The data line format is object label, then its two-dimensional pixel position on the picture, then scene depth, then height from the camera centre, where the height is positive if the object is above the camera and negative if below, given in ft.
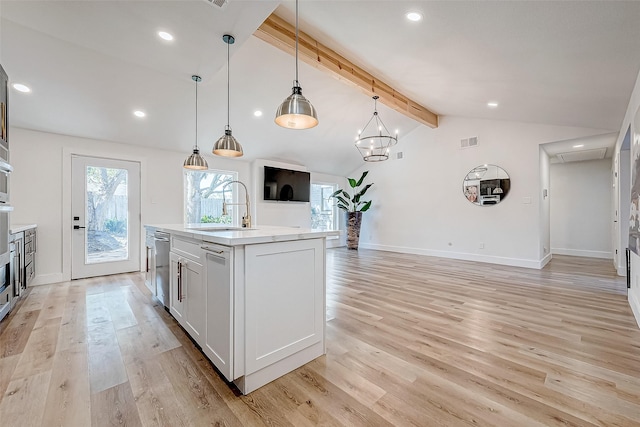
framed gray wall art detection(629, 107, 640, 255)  8.66 +0.76
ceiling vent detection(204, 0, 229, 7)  7.08 +5.49
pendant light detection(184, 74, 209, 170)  11.32 +2.15
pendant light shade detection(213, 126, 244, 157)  9.62 +2.38
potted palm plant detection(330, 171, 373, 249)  25.59 +0.45
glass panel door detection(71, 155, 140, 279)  14.64 -0.10
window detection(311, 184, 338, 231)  26.50 +0.66
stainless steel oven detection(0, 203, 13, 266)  8.44 -0.63
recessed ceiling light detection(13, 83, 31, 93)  11.02 +5.17
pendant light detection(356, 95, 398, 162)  18.93 +6.28
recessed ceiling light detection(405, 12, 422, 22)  8.26 +6.01
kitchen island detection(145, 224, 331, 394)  5.41 -1.91
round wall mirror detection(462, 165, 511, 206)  18.34 +1.95
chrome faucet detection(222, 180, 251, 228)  10.05 -0.26
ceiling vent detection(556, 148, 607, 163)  18.32 +4.13
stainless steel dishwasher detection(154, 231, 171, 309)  9.12 -1.79
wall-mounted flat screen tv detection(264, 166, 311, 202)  21.68 +2.41
